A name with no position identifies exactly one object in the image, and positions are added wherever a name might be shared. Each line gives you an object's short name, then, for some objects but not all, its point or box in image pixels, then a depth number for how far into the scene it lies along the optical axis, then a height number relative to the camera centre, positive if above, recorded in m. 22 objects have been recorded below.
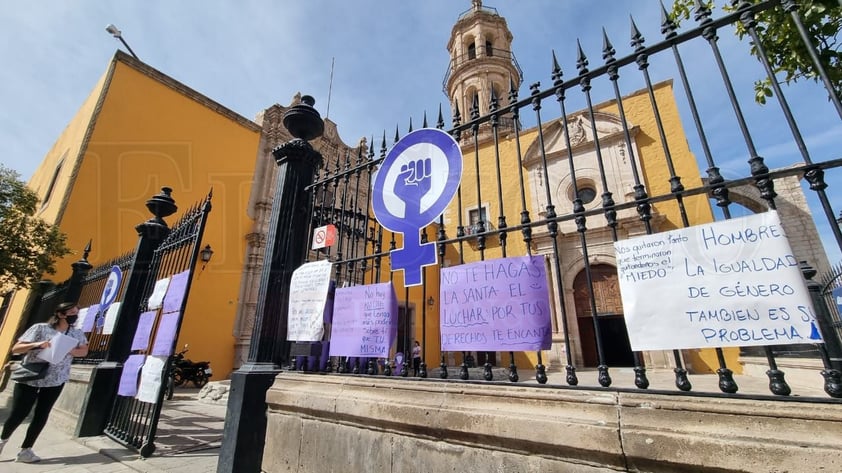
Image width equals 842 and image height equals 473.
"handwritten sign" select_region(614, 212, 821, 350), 1.25 +0.23
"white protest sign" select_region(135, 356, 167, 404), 3.37 -0.26
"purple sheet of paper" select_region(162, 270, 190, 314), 3.59 +0.61
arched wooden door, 10.80 +1.00
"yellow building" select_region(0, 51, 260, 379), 8.10 +4.68
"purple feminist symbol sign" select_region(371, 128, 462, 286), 2.39 +1.15
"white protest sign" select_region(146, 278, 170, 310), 4.03 +0.66
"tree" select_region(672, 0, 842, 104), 2.40 +2.36
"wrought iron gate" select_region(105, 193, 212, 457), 3.43 +0.93
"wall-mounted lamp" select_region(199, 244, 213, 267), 9.15 +2.49
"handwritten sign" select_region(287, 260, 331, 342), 2.74 +0.39
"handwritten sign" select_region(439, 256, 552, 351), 1.80 +0.23
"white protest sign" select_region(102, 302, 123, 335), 4.86 +0.47
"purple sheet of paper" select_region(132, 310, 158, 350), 4.00 +0.24
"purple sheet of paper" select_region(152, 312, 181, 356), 3.41 +0.16
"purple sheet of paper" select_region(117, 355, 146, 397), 3.82 -0.25
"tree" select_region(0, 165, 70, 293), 6.23 +2.00
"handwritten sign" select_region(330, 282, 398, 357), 2.38 +0.20
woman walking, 3.56 -0.37
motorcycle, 8.76 -0.48
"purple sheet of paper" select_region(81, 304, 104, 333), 5.73 +0.54
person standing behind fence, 10.25 -0.10
